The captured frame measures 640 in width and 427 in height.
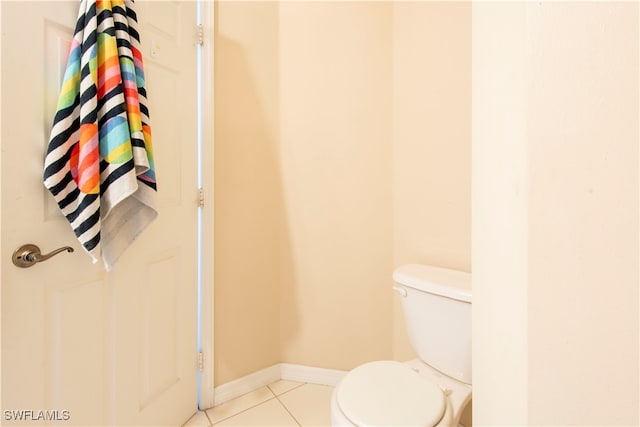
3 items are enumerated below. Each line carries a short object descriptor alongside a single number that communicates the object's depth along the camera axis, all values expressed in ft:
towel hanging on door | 2.65
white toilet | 2.85
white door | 2.46
